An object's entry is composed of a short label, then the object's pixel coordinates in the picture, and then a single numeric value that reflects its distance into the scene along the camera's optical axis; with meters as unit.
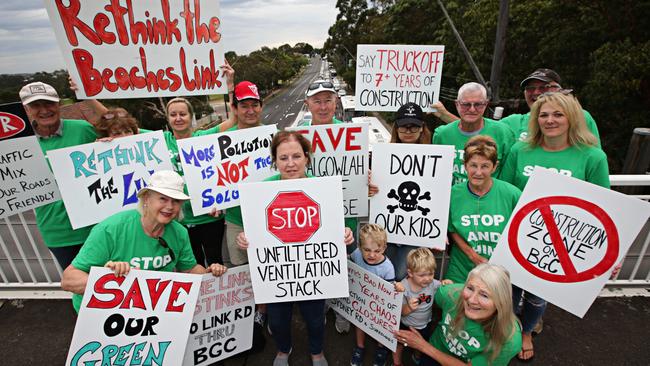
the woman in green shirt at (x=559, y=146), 2.60
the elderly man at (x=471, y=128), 3.09
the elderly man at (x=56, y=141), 2.88
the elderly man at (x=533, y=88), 3.37
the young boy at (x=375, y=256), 2.69
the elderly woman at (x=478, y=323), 2.12
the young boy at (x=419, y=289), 2.57
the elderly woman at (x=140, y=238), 2.17
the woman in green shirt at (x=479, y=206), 2.50
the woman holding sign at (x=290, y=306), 2.53
